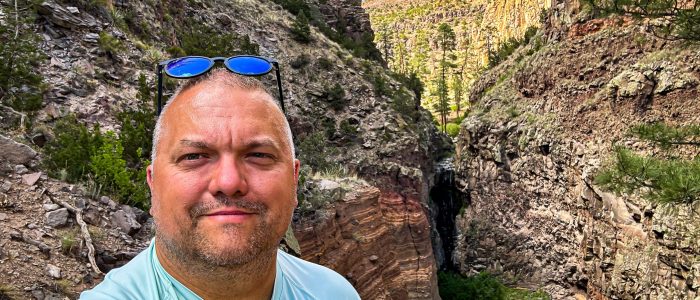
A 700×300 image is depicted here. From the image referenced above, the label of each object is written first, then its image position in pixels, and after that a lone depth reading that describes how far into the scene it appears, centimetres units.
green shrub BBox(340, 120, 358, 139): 2454
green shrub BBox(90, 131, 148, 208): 599
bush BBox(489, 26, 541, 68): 4218
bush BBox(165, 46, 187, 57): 1369
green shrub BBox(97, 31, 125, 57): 1046
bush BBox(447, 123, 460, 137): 5091
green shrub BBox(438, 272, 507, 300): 2603
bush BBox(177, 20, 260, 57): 1727
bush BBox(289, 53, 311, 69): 2659
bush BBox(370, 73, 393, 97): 2734
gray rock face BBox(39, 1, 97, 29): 985
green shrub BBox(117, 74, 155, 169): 752
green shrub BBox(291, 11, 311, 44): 2850
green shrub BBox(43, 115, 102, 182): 601
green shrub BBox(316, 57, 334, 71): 2730
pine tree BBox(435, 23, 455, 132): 5149
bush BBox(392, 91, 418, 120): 2723
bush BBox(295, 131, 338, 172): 1941
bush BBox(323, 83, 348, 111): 2569
